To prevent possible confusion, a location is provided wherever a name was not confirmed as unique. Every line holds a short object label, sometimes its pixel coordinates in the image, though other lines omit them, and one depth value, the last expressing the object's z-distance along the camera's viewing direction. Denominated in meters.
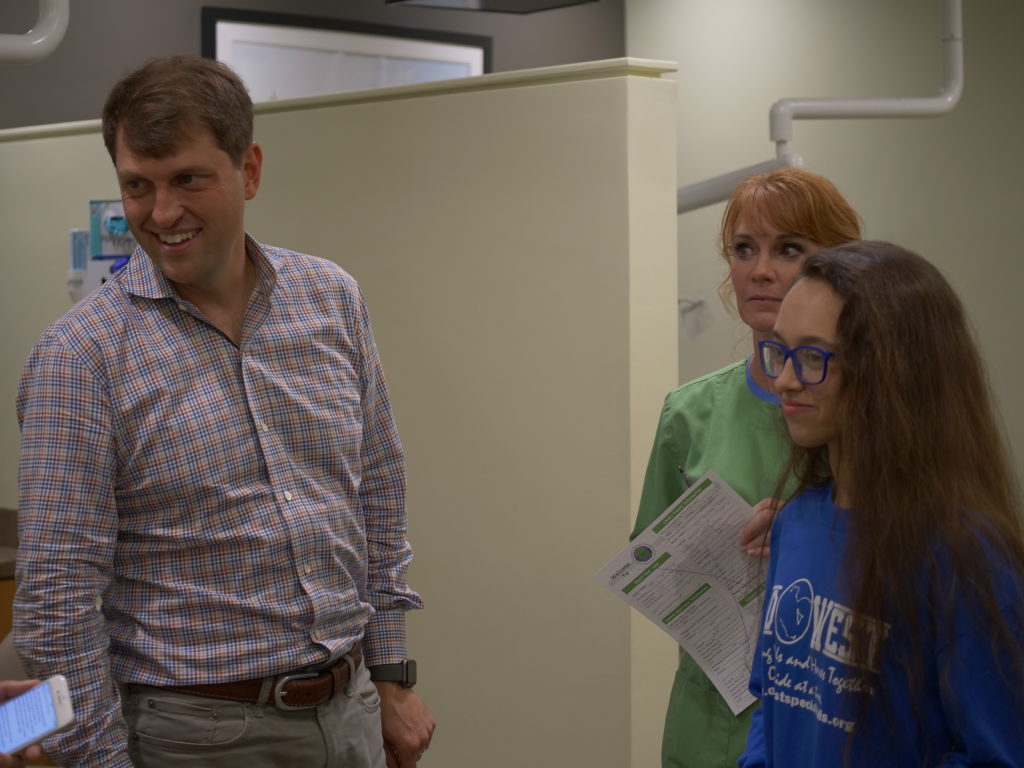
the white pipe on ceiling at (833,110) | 3.25
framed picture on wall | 4.59
